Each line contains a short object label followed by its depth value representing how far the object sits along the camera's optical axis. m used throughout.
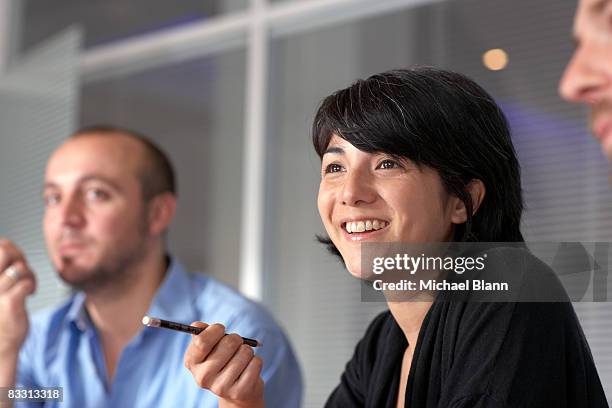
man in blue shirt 2.42
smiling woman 1.87
